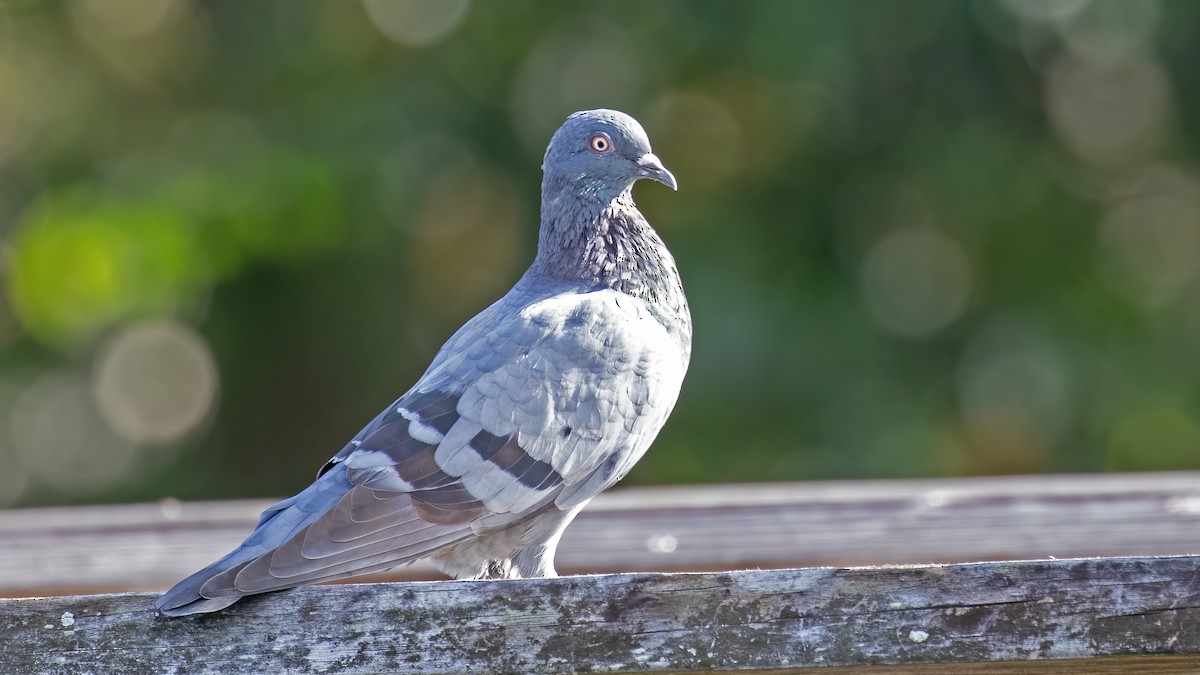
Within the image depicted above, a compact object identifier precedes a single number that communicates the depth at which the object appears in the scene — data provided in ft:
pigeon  35.83
